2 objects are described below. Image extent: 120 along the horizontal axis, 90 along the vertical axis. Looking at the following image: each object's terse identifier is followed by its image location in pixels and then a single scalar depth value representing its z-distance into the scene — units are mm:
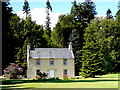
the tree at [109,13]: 78838
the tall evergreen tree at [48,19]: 88812
